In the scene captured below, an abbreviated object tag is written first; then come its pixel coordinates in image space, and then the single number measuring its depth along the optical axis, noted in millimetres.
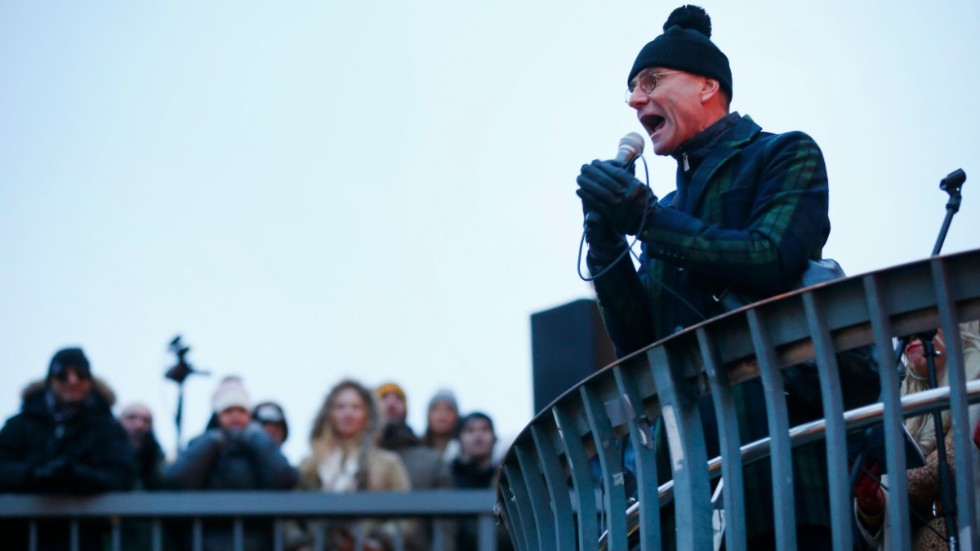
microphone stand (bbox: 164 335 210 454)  9094
